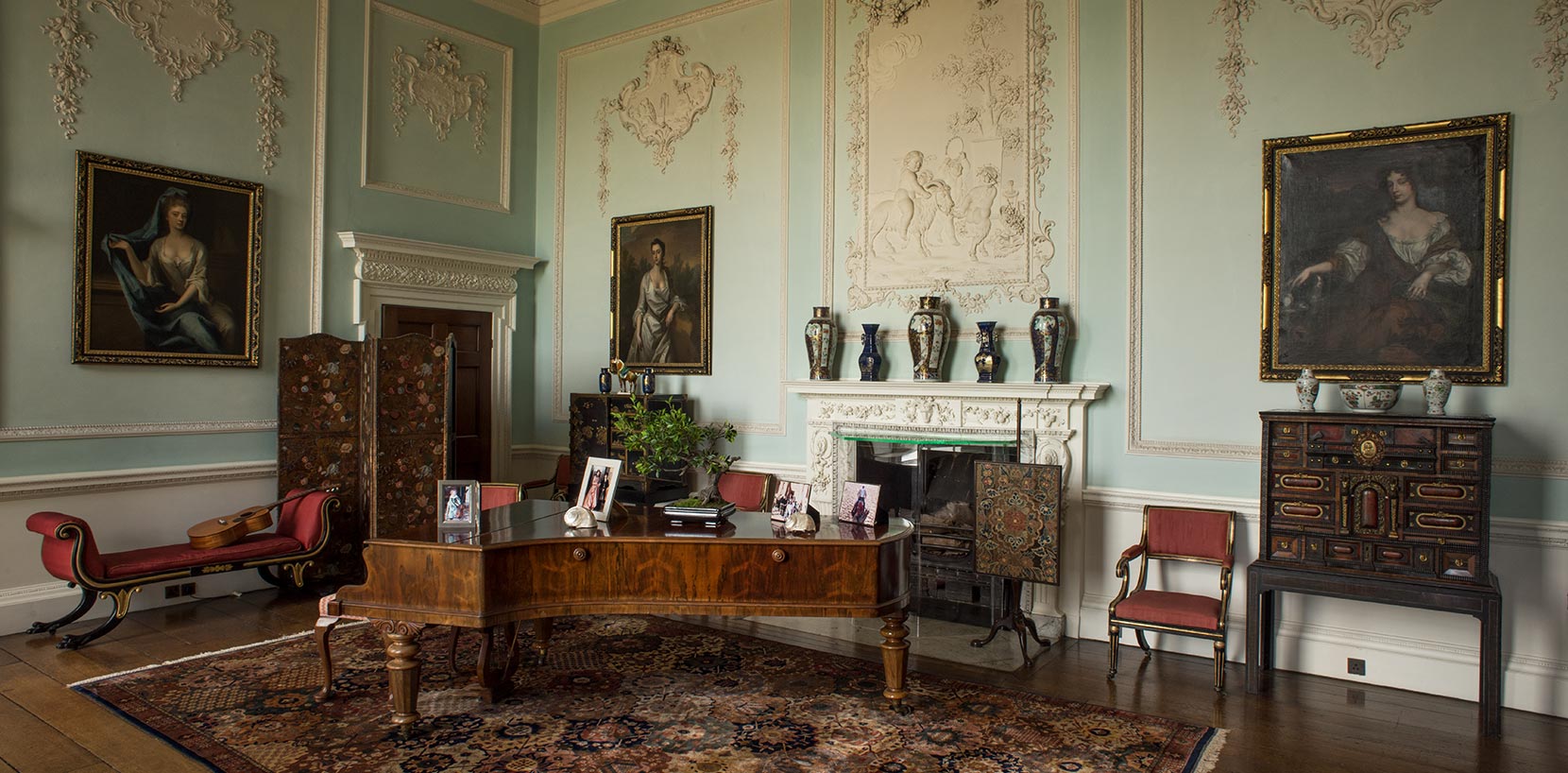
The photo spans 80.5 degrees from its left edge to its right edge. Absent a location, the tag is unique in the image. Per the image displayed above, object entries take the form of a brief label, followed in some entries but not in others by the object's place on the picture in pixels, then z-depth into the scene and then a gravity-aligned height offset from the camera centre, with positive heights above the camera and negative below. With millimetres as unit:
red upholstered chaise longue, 5344 -1100
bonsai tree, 5996 -380
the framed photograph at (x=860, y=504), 4535 -571
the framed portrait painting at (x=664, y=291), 7852 +833
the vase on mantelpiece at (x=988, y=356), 6246 +227
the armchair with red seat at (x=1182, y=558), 4945 -1068
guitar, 5973 -958
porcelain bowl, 4773 -13
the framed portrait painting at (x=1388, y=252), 4867 +778
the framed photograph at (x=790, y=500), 4523 -552
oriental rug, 3908 -1563
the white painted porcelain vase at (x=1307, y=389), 5000 +20
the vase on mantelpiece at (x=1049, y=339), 5949 +332
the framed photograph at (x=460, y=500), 4293 -536
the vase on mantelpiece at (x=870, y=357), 6719 +229
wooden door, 8141 +16
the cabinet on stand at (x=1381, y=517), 4465 -626
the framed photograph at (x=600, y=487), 4574 -504
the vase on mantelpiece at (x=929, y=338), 6387 +353
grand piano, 3920 -833
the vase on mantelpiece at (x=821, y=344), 6898 +329
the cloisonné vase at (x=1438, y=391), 4684 +16
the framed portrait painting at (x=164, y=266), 6109 +799
